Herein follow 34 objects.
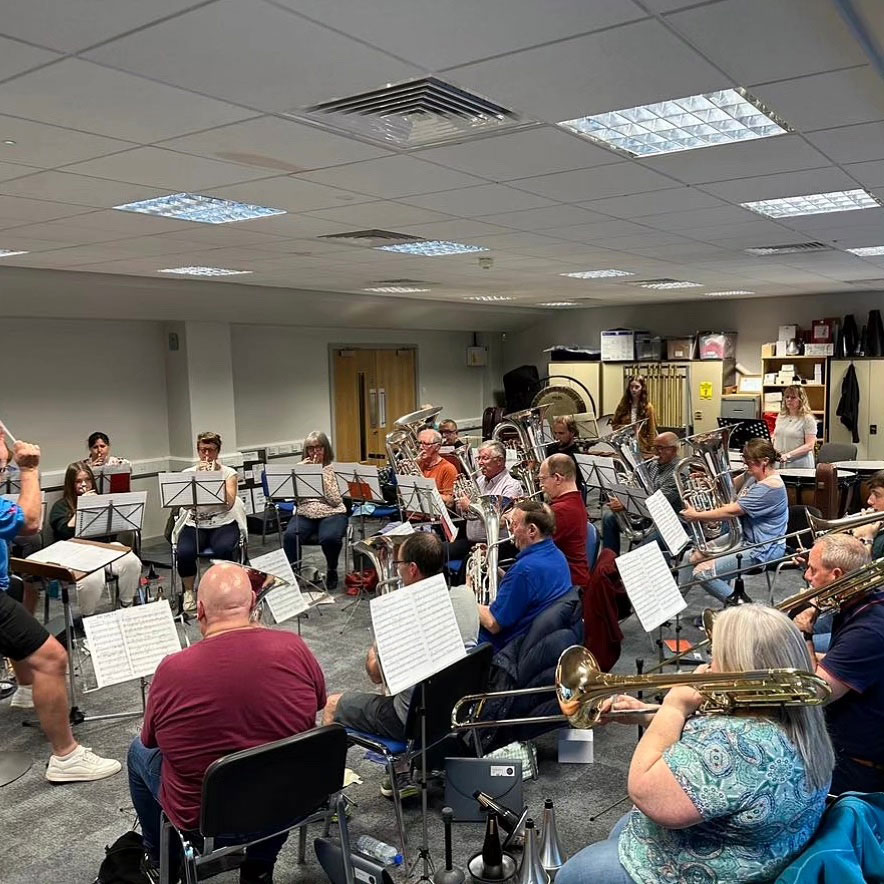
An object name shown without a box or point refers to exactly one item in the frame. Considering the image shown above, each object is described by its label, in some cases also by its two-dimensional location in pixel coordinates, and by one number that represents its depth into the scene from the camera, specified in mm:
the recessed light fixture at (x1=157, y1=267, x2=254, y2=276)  6852
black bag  2791
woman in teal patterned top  1829
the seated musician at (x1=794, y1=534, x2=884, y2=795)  2578
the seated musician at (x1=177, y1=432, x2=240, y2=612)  6293
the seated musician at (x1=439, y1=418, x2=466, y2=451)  8125
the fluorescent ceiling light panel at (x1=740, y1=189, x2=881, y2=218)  4348
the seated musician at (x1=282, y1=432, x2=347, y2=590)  6723
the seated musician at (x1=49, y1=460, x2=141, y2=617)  5445
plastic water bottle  3039
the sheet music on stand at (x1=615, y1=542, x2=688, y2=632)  3436
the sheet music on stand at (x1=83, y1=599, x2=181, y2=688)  3176
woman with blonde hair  7820
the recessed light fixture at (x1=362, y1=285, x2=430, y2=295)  8891
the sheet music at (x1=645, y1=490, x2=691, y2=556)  4504
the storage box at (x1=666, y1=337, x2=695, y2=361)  11780
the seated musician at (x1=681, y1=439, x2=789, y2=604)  5262
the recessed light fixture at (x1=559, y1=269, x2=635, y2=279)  7840
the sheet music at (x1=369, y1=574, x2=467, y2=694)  2713
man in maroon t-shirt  2389
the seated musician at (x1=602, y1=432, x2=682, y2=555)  6539
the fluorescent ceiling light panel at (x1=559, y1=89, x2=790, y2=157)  2746
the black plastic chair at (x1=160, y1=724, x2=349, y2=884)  2240
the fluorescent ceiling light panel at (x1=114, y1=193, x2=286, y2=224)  4113
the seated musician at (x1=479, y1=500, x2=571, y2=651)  3570
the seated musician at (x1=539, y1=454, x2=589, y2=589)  4535
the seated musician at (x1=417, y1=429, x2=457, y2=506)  6473
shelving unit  10781
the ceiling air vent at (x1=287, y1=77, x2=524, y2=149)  2537
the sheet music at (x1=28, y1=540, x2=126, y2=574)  4199
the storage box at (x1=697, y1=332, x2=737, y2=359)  11492
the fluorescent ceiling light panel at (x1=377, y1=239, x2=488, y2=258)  5797
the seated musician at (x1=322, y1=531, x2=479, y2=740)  3076
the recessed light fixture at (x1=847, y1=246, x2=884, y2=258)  6456
